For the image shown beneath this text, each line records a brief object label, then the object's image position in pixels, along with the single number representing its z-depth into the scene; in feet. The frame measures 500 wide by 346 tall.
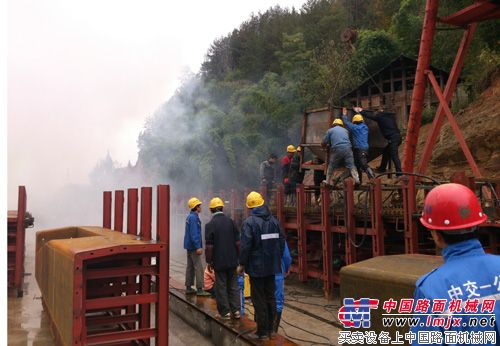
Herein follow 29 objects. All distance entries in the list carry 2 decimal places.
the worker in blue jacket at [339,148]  26.45
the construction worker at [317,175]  32.81
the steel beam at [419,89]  29.45
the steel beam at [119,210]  22.56
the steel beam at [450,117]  26.04
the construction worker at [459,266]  5.40
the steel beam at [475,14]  26.93
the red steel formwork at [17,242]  26.73
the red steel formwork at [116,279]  12.24
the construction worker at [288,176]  35.27
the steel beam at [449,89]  28.86
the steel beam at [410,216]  21.62
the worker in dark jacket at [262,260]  15.31
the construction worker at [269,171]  38.88
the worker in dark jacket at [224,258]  18.10
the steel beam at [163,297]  13.93
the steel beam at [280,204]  32.16
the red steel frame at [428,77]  28.81
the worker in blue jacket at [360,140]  27.43
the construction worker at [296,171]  34.58
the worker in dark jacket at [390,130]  28.79
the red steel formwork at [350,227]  21.80
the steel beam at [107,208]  24.01
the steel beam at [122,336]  12.78
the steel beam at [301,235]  29.50
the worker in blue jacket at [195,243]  22.12
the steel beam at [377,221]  23.53
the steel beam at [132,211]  19.67
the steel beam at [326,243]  26.96
